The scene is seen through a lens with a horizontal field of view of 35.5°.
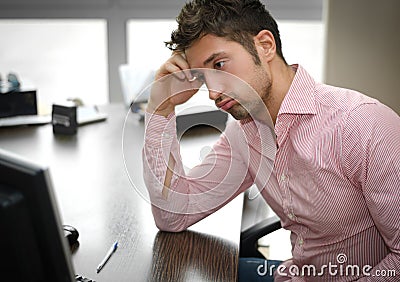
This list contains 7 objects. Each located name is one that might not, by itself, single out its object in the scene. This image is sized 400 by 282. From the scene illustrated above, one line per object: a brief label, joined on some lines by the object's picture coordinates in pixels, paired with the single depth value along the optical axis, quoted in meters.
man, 1.28
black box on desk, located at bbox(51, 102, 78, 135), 2.26
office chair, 1.73
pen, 1.29
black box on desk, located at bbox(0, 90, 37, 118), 2.38
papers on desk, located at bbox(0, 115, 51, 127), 2.35
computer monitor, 0.78
